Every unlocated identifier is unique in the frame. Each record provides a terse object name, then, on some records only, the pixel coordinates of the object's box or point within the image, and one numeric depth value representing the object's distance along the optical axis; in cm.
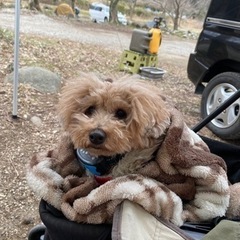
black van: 263
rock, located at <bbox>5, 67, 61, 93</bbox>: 310
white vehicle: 1411
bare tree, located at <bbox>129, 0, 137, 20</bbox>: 1844
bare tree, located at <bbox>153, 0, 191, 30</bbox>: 1601
